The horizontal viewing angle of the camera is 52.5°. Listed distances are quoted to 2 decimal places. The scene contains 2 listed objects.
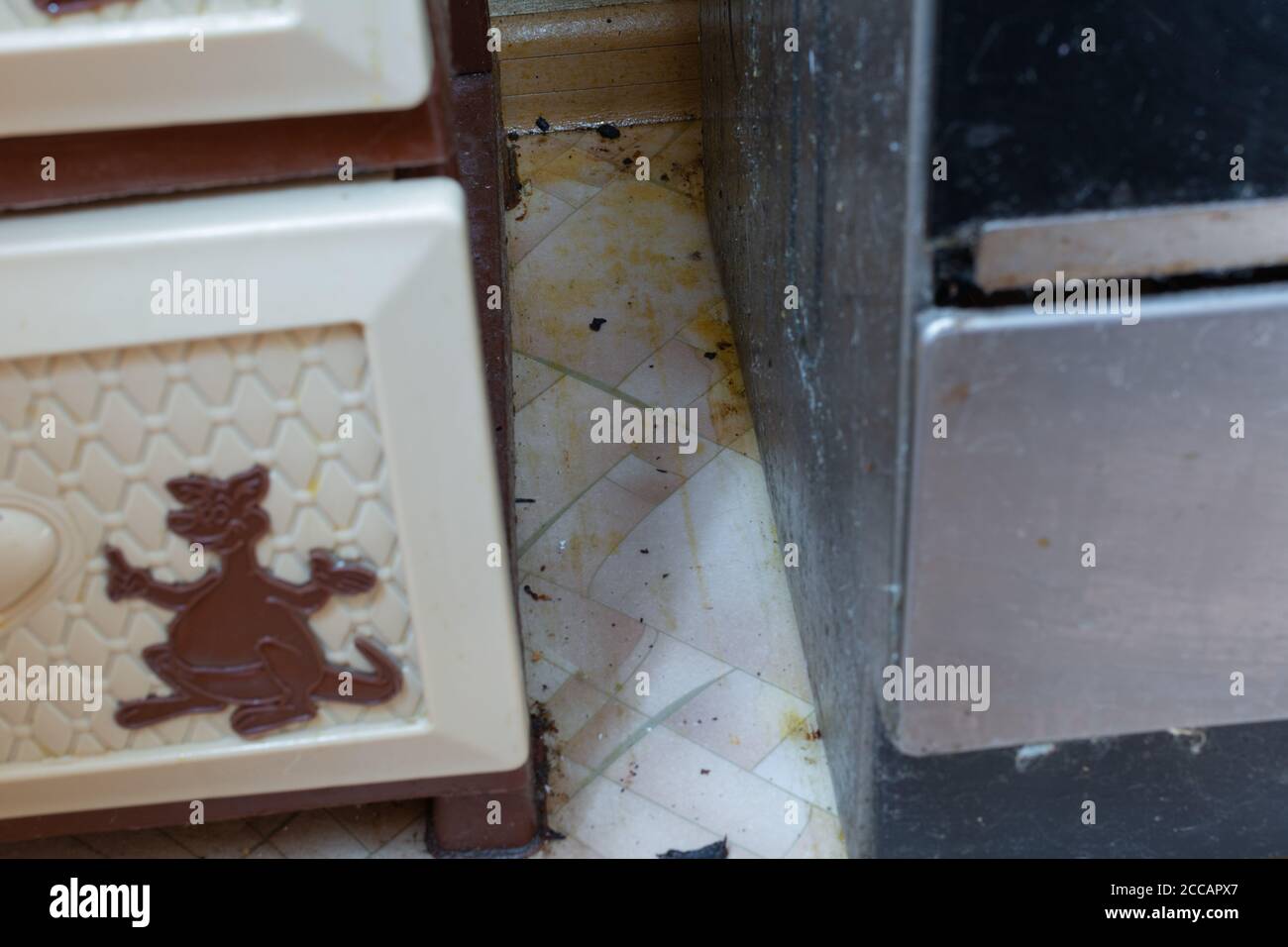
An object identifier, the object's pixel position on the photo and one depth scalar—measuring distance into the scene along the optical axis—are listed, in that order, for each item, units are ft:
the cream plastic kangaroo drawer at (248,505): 2.60
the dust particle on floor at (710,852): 3.53
